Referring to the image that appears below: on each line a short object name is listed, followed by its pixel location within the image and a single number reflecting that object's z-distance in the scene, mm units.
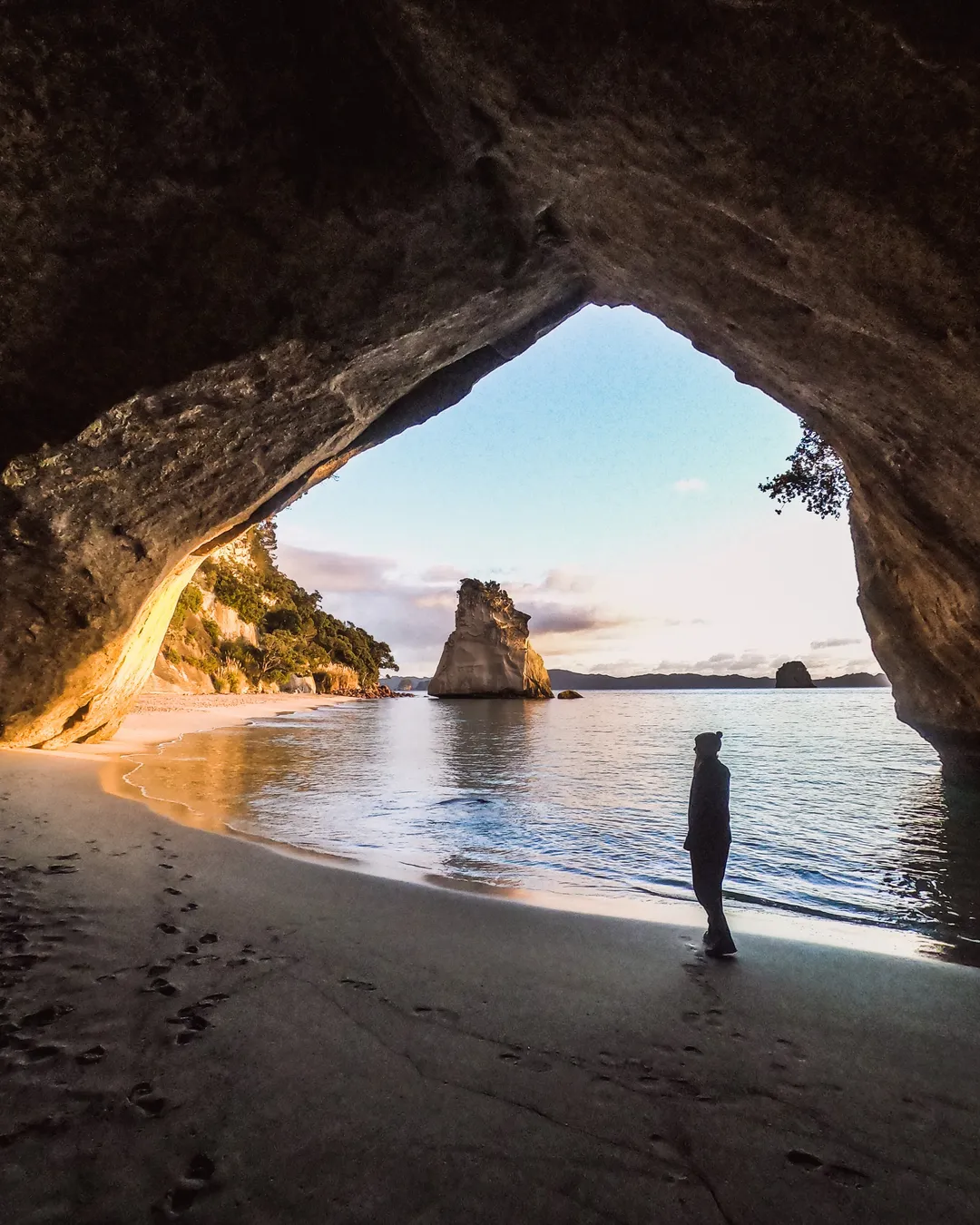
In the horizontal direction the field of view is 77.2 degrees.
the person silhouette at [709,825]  4641
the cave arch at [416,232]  4137
